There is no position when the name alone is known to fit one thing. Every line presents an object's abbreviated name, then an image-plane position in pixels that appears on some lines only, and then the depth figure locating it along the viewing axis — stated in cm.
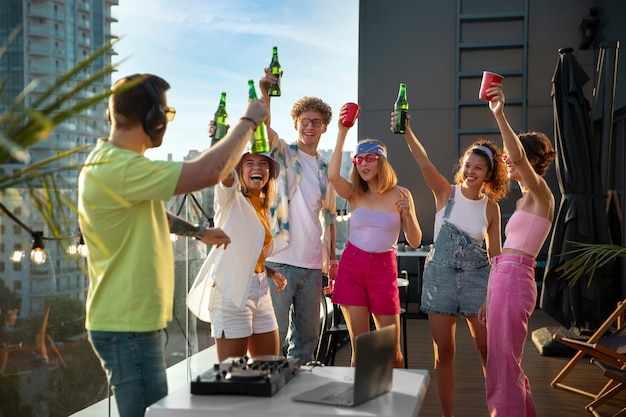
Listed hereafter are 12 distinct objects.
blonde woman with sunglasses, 371
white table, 175
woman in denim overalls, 359
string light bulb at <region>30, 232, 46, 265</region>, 225
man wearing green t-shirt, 187
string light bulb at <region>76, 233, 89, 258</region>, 264
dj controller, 189
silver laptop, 180
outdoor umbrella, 564
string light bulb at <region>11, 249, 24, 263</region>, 291
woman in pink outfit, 315
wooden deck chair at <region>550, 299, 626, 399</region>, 391
